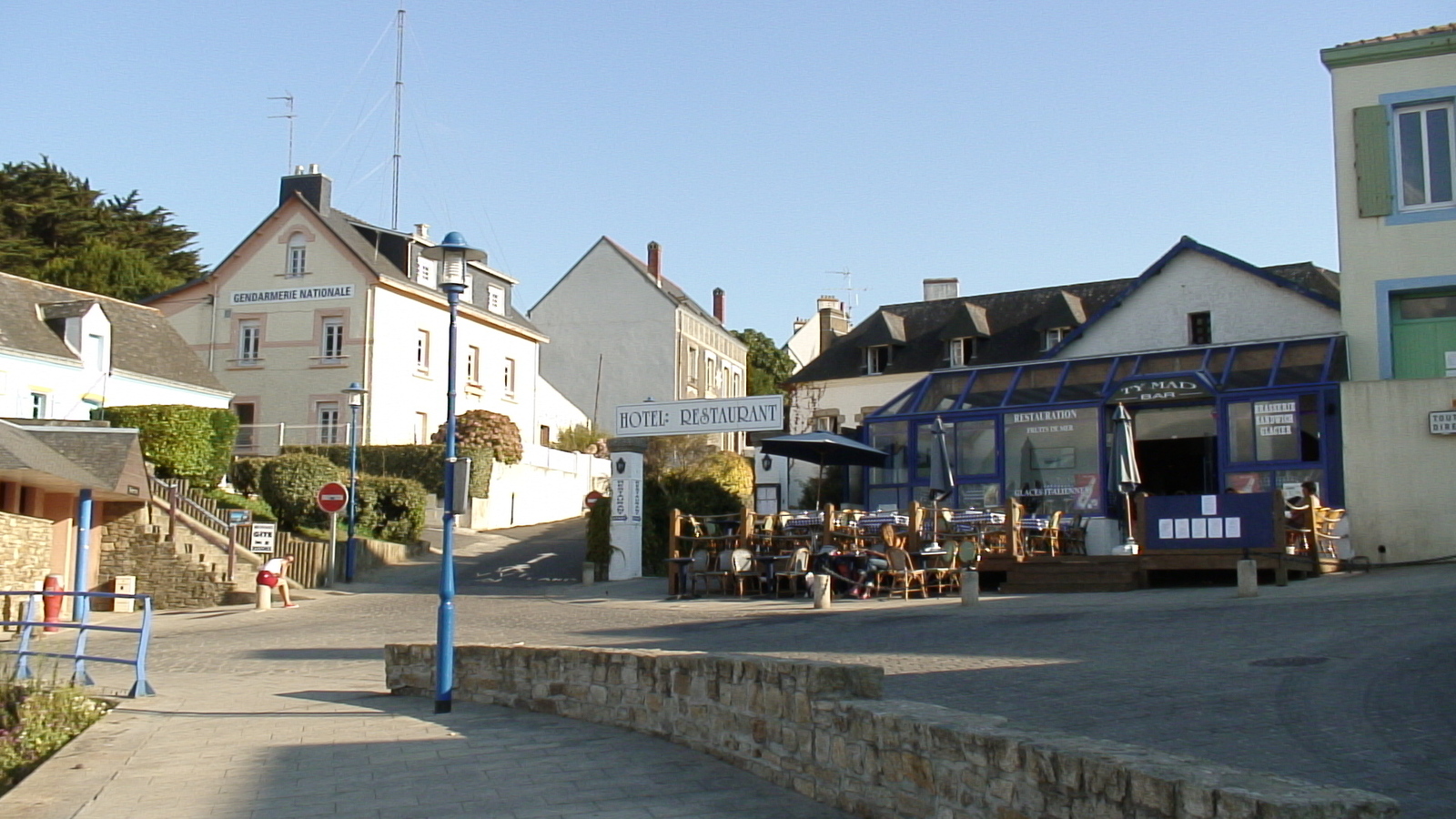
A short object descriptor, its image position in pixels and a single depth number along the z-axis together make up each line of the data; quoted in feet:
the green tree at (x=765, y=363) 262.67
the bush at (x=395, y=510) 110.32
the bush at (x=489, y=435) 134.31
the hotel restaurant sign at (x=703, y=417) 85.30
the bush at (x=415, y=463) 129.80
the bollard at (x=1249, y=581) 53.57
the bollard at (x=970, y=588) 56.70
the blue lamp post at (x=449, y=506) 38.86
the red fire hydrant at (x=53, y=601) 77.36
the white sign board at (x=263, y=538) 86.58
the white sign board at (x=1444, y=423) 64.44
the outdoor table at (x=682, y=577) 72.95
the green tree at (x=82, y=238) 172.14
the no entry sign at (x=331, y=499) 89.81
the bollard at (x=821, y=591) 60.54
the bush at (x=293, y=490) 110.42
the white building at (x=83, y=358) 110.52
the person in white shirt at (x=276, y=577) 82.48
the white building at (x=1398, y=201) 72.18
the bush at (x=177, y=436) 106.32
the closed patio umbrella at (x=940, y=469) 77.30
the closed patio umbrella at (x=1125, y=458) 69.51
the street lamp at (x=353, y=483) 96.27
